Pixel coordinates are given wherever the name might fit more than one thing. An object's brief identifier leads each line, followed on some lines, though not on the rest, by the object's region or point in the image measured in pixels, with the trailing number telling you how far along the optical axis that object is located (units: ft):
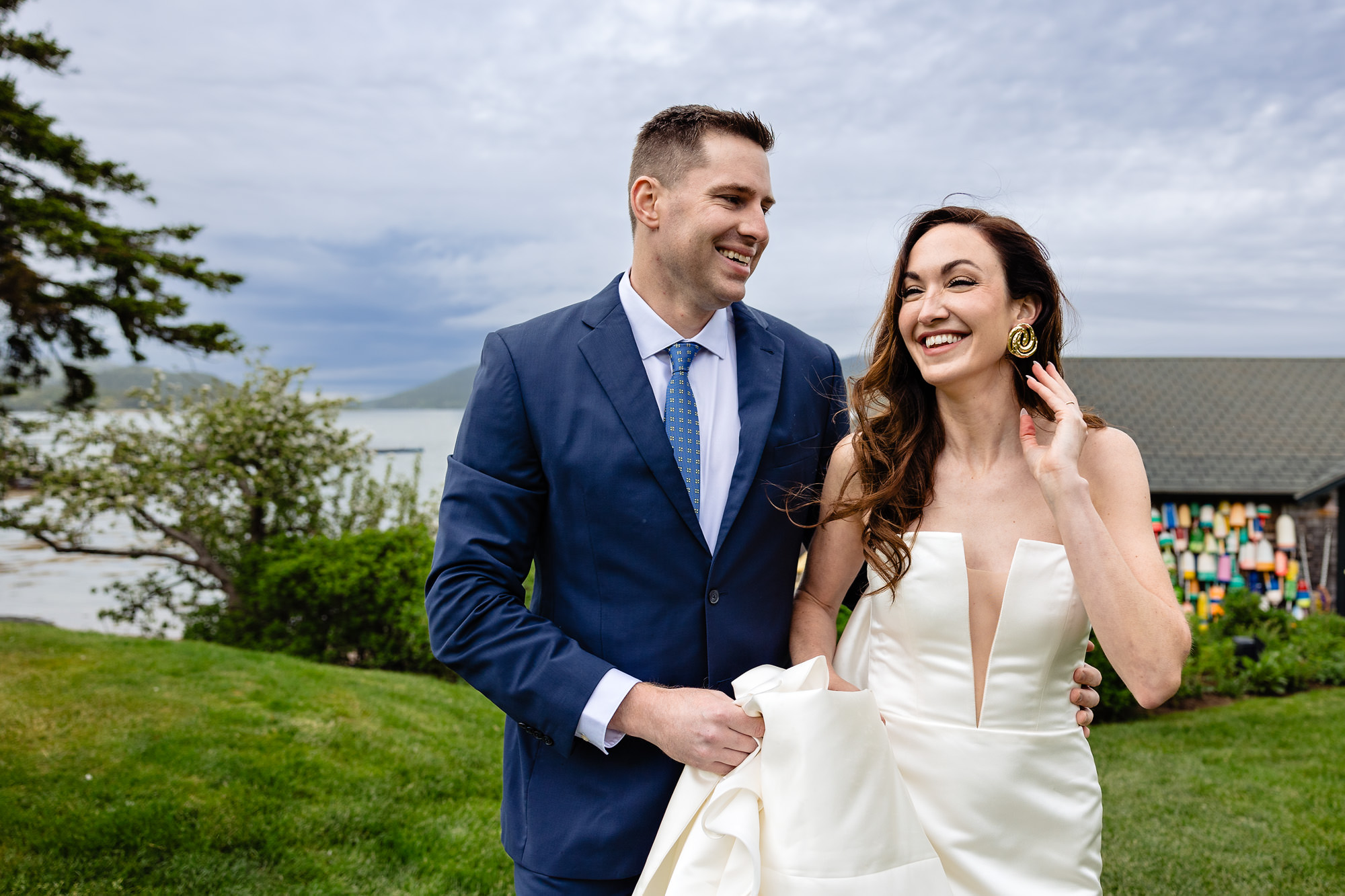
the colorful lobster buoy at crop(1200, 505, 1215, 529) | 55.77
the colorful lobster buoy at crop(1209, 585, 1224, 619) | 41.78
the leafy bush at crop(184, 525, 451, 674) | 36.72
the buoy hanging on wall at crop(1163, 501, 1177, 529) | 55.77
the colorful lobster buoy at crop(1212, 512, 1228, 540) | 55.67
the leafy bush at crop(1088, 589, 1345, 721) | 31.55
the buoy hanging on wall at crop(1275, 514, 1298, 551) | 54.49
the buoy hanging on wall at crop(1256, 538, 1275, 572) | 54.54
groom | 7.36
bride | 7.83
